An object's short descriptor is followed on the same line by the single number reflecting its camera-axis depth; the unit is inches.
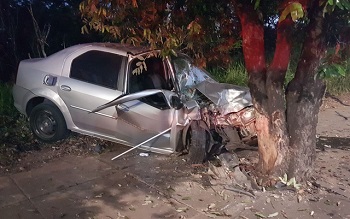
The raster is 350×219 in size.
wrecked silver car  249.6
